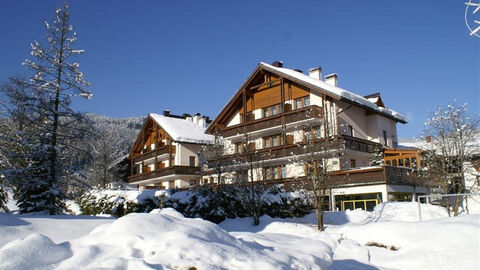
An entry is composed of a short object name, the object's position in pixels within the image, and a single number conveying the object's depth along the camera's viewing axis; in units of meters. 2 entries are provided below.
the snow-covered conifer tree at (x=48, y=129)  19.11
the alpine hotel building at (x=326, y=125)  25.48
